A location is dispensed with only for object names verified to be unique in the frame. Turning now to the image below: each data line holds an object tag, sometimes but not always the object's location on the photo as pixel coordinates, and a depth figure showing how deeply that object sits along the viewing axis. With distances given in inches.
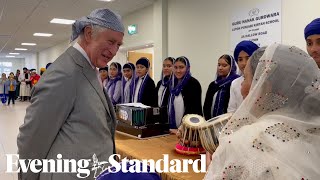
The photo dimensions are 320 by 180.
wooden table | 61.8
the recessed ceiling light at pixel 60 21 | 327.2
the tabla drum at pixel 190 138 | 75.1
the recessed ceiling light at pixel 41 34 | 432.8
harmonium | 97.8
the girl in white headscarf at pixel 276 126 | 33.8
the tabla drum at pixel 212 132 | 64.8
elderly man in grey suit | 47.5
